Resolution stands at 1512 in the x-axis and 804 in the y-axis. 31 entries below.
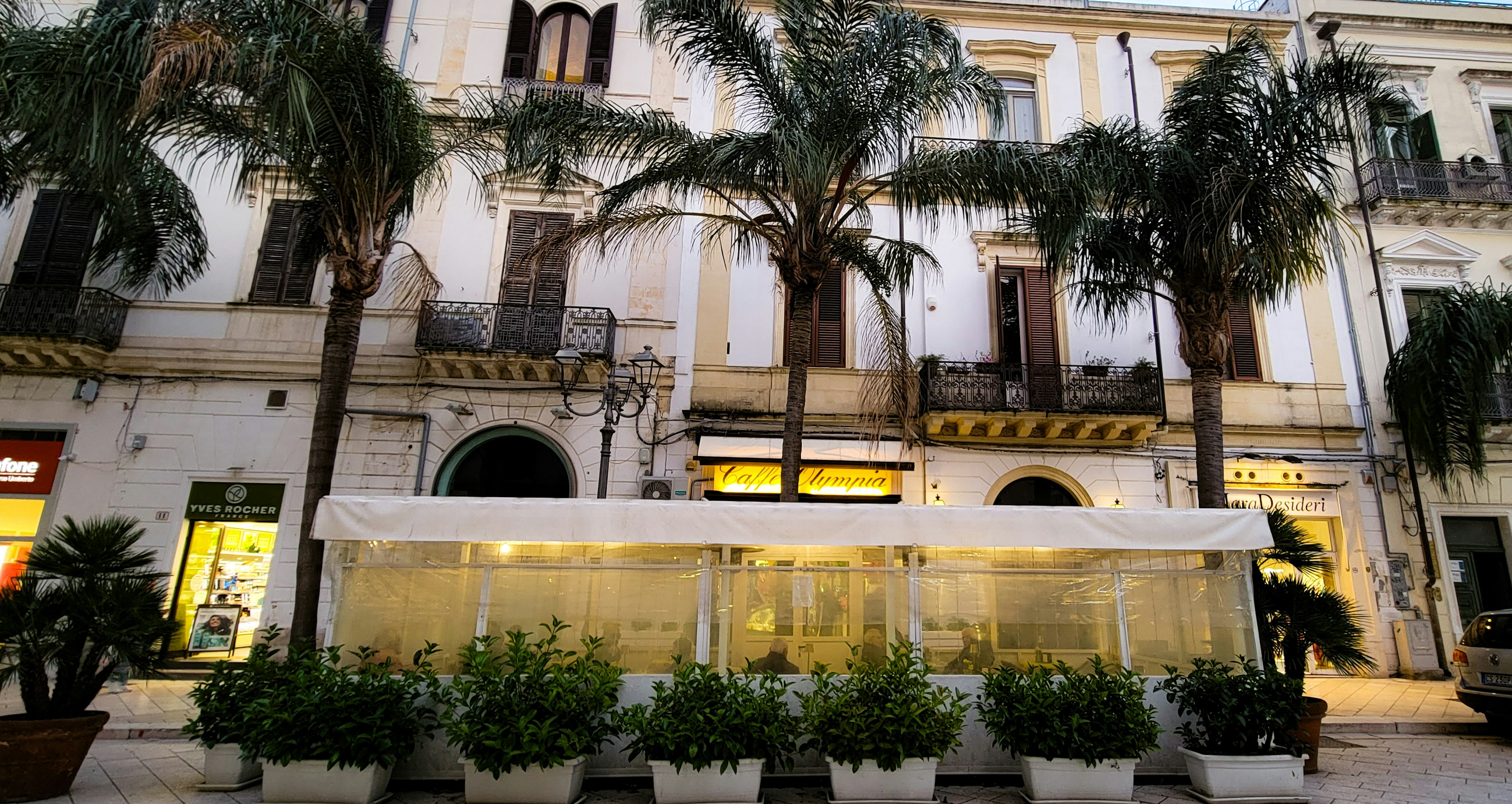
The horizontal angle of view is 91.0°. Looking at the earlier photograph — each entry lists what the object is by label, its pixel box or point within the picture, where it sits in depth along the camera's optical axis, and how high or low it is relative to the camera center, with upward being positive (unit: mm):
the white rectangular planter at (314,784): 5871 -1488
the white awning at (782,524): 6707 +728
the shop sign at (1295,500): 13703 +2172
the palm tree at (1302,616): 7594 +64
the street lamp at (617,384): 9992 +3300
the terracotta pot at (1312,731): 7375 -1049
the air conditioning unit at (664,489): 12727 +1869
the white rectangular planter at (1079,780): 6160 -1327
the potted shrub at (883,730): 5980 -960
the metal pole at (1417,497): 13438 +2324
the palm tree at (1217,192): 9172 +5267
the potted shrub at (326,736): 5801 -1111
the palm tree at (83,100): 7273 +4857
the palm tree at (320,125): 7426 +5139
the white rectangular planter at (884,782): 6102 -1384
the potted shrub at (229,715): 6129 -1022
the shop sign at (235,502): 12602 +1391
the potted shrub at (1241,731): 6305 -943
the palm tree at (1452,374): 12359 +4209
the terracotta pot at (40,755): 5770 -1333
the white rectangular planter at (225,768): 6336 -1498
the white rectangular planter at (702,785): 5953 -1416
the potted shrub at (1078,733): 6133 -952
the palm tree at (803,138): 8867 +5680
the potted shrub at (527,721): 5742 -959
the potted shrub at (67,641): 5852 -467
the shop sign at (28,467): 12547 +1850
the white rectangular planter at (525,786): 5953 -1471
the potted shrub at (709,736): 5867 -1029
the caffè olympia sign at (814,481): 12930 +2121
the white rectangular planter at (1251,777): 6285 -1284
